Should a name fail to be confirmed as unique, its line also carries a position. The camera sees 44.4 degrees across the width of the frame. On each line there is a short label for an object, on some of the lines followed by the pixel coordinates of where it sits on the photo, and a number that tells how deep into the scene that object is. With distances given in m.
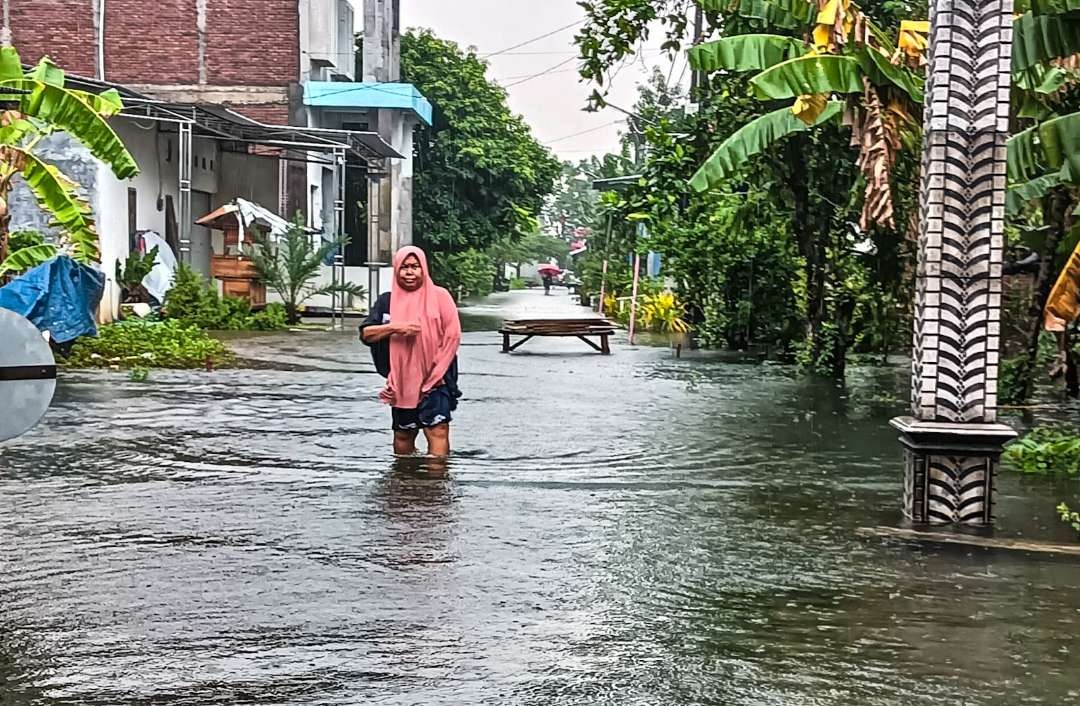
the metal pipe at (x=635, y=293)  25.86
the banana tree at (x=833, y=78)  10.62
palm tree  26.89
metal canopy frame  23.58
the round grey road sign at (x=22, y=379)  4.82
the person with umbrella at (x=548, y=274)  74.81
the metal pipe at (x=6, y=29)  34.75
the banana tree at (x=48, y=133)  14.82
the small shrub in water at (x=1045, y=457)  10.70
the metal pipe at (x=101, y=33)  34.41
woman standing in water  10.27
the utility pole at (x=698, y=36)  20.39
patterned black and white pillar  7.91
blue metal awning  33.41
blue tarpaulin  17.60
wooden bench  23.03
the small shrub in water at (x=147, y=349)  18.55
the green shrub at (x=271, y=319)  26.67
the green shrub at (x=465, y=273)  44.12
